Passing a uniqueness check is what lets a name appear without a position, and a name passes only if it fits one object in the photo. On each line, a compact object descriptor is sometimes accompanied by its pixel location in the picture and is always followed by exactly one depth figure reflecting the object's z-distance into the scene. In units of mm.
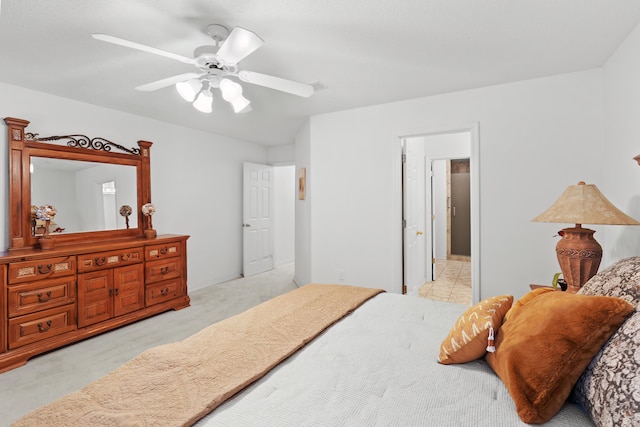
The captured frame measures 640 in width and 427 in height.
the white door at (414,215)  3633
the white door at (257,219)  5406
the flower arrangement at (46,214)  2930
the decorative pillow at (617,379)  775
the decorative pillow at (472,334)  1221
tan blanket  959
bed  931
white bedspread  950
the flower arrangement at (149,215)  3695
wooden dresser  2512
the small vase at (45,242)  2859
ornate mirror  2867
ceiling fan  1719
